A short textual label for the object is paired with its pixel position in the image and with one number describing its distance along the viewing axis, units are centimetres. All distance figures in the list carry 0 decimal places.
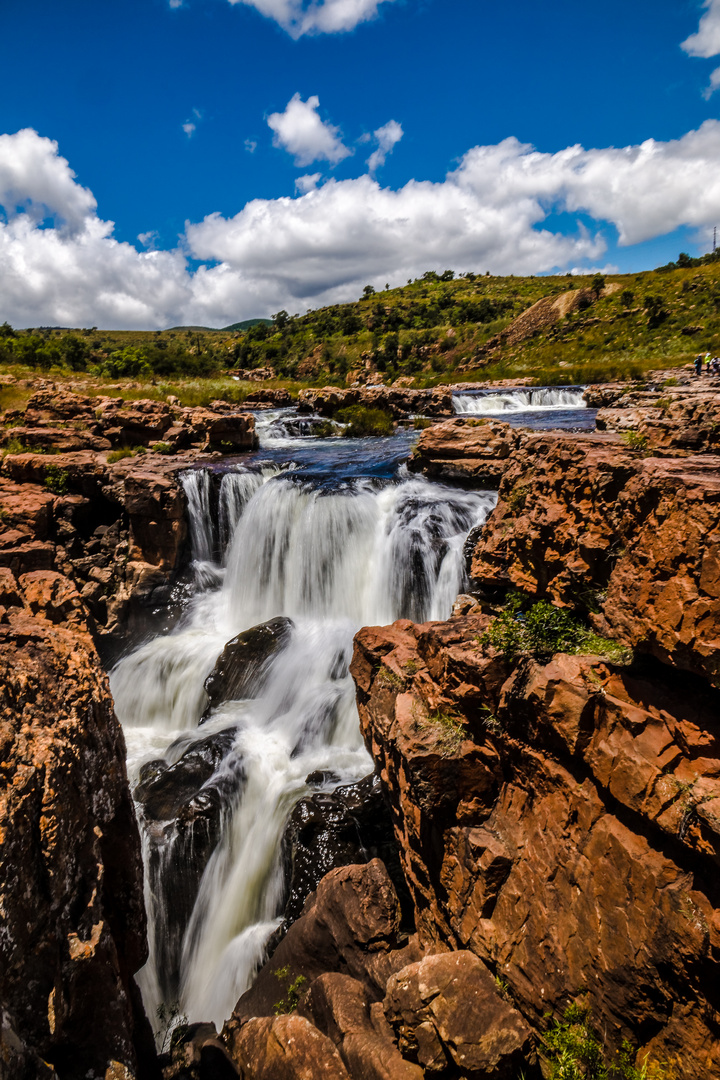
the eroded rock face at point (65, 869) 287
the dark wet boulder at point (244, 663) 1072
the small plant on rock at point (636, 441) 582
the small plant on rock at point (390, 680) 641
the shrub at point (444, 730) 520
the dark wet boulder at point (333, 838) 698
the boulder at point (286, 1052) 402
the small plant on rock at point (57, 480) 1530
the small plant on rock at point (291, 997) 520
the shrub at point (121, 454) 1748
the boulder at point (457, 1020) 368
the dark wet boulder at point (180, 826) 712
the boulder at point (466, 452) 1361
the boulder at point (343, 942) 522
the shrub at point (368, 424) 2388
